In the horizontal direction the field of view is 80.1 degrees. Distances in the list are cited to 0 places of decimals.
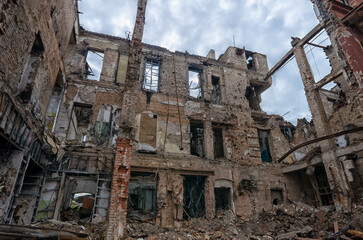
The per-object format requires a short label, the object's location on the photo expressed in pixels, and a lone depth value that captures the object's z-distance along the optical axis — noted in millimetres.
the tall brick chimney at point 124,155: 7227
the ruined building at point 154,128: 7219
